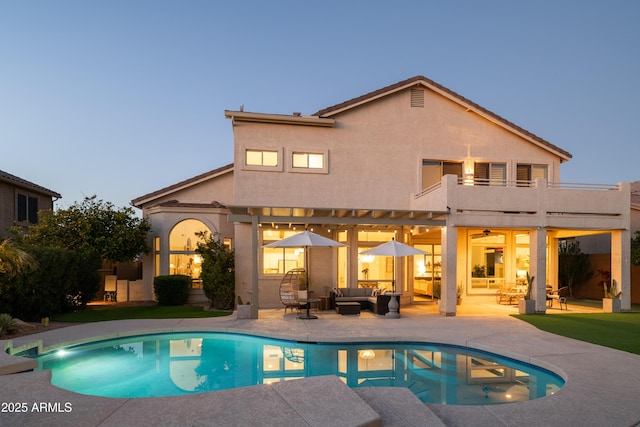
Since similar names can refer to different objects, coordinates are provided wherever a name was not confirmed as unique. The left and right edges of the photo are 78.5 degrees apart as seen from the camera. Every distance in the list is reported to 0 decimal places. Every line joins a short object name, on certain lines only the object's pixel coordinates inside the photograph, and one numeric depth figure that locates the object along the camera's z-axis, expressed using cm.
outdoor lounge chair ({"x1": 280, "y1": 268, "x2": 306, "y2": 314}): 1384
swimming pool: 708
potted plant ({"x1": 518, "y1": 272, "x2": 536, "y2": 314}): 1416
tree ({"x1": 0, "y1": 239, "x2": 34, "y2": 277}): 1020
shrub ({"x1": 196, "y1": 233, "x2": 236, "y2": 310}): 1511
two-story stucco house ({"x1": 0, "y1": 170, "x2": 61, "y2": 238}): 1956
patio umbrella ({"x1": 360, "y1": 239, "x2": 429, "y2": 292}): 1307
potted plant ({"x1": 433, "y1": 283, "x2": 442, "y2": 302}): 1798
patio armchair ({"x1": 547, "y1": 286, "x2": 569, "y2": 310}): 1511
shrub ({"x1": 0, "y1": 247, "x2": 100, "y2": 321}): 1187
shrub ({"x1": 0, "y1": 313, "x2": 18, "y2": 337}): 1005
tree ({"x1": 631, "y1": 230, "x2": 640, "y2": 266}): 1633
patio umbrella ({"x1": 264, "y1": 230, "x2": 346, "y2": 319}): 1262
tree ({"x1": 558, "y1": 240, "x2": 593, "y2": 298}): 2030
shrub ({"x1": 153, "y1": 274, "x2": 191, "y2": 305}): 1631
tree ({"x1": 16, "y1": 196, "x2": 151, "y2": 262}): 1608
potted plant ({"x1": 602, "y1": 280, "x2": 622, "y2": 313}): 1477
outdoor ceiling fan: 1637
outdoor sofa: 1395
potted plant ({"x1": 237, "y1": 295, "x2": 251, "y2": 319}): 1278
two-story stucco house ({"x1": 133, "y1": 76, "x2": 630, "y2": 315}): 1434
